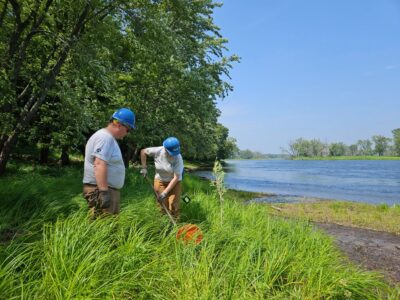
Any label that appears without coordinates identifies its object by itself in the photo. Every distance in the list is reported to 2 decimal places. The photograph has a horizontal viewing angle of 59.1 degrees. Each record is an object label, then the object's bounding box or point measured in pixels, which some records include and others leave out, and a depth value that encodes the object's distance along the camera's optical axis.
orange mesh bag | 4.30
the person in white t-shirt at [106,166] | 3.95
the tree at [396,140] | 154.00
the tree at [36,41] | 9.44
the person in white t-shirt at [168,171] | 6.05
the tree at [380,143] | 177.00
